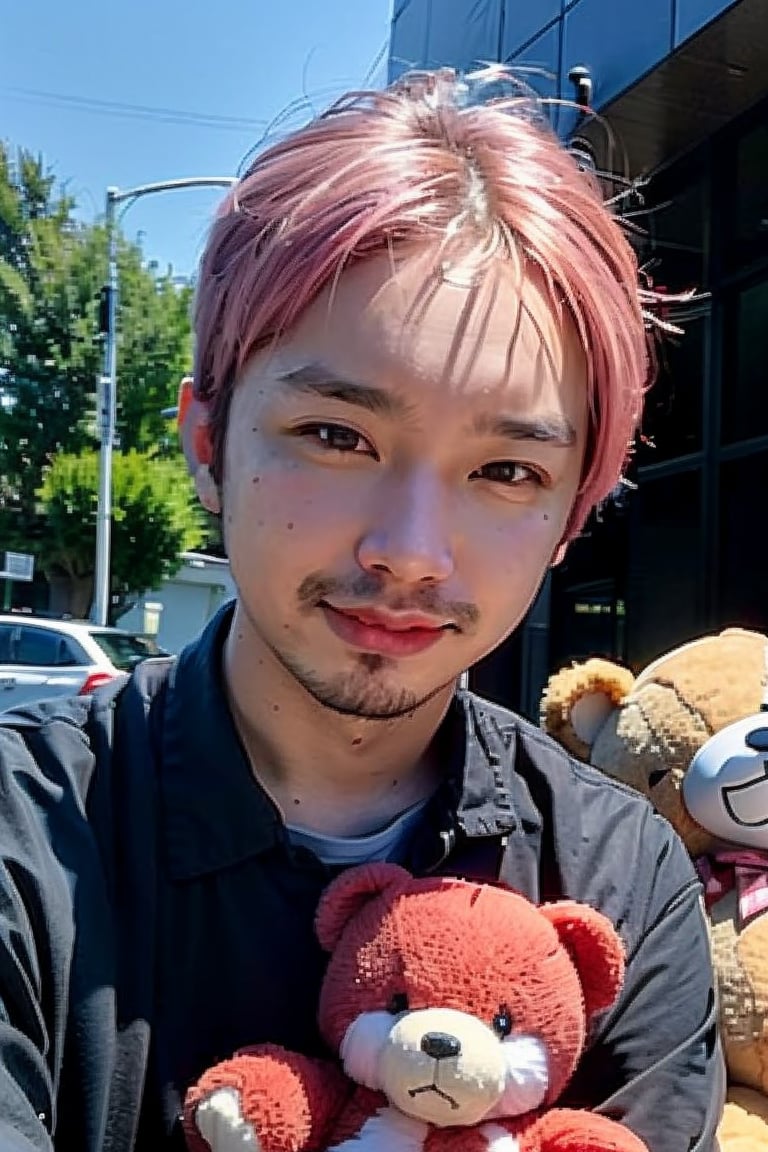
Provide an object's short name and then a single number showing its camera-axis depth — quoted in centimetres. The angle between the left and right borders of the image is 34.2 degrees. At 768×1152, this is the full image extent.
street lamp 1666
